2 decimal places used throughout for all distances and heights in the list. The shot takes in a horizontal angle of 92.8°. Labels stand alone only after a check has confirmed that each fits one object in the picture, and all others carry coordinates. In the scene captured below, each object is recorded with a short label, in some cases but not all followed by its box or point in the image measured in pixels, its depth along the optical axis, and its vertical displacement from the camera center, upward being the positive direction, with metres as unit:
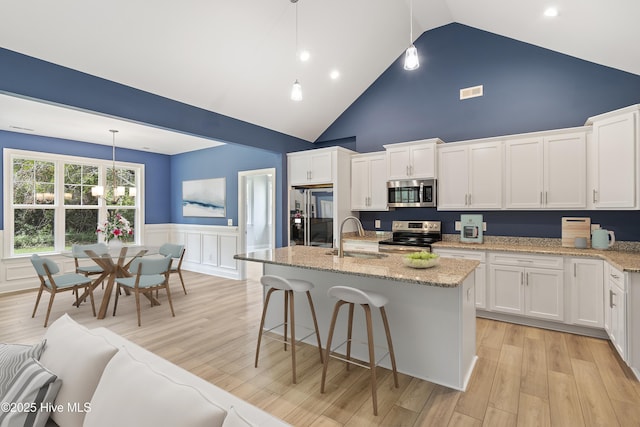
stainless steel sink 3.01 -0.43
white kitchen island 2.30 -0.81
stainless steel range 4.22 -0.37
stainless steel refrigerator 5.02 -0.06
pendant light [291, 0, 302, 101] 2.80 +1.11
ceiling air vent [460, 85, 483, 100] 4.33 +1.73
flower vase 4.80 -0.53
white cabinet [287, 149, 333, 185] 4.98 +0.77
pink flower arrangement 4.82 -0.25
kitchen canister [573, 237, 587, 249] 3.61 -0.36
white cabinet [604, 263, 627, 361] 2.58 -0.88
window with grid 5.34 +0.24
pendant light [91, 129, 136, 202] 5.27 +0.62
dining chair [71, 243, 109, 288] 4.46 -0.60
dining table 4.05 -0.77
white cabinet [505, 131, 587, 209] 3.54 +0.50
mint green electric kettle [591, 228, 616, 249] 3.46 -0.30
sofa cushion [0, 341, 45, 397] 1.31 -0.66
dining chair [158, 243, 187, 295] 5.03 -0.65
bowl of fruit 2.38 -0.38
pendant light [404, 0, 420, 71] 2.31 +1.17
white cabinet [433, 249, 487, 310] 3.78 -0.82
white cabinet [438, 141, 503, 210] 3.99 +0.50
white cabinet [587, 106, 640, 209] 2.99 +0.54
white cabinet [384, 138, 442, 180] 4.34 +0.78
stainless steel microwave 4.40 +0.29
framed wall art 6.56 +0.33
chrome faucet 2.97 -0.39
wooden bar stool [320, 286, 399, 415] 2.10 -0.70
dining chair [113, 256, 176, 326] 3.90 -0.90
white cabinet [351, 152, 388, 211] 4.91 +0.51
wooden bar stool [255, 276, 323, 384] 2.47 -0.64
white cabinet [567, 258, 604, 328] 3.17 -0.84
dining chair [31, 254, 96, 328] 3.87 -0.92
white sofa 0.96 -0.65
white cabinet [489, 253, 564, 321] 3.40 -0.85
